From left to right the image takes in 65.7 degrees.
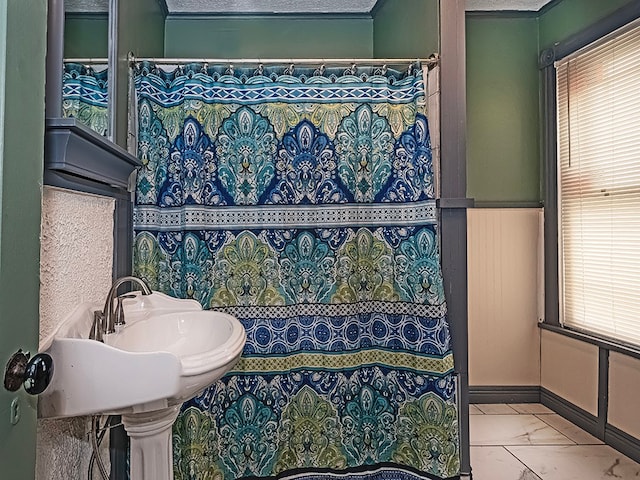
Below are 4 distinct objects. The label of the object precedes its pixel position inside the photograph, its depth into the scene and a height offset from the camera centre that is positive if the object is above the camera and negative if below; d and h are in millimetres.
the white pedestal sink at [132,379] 1000 -275
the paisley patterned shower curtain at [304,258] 2010 -38
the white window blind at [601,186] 2449 +347
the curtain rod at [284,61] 2053 +784
